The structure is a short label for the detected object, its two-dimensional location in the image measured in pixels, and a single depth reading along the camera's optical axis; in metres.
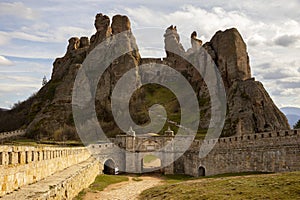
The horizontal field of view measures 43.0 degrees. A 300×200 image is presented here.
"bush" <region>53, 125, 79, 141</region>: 65.64
